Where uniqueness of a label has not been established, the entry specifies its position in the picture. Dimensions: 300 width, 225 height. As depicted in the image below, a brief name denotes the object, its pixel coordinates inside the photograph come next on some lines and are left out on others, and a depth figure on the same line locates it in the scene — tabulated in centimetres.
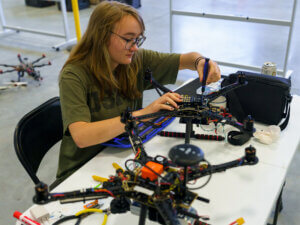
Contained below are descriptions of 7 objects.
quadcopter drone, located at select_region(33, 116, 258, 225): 80
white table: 107
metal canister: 171
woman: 128
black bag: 145
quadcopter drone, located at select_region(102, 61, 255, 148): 118
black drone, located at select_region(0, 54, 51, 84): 364
